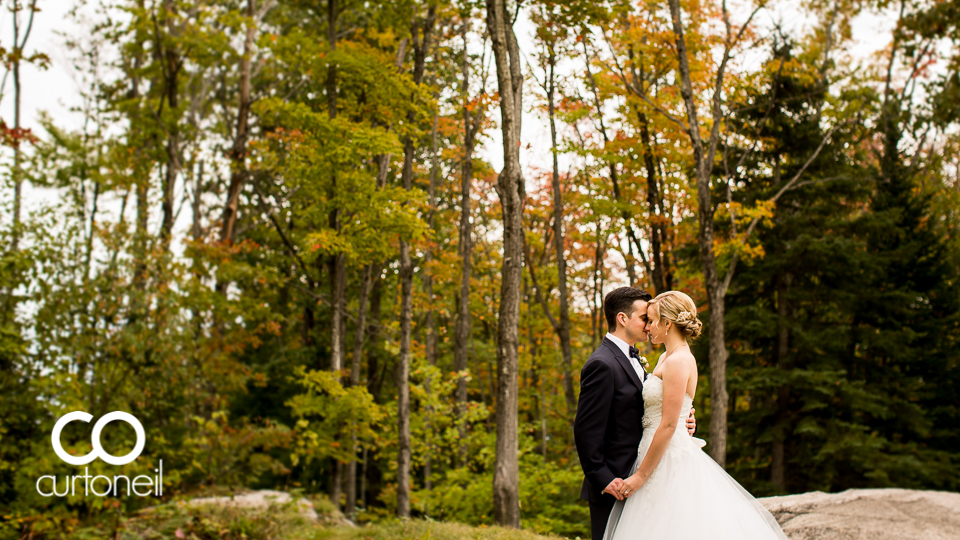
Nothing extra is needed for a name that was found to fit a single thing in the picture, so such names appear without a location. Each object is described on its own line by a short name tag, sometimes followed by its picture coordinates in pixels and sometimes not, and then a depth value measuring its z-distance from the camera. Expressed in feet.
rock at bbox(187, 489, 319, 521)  31.39
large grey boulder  18.58
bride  10.64
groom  10.76
